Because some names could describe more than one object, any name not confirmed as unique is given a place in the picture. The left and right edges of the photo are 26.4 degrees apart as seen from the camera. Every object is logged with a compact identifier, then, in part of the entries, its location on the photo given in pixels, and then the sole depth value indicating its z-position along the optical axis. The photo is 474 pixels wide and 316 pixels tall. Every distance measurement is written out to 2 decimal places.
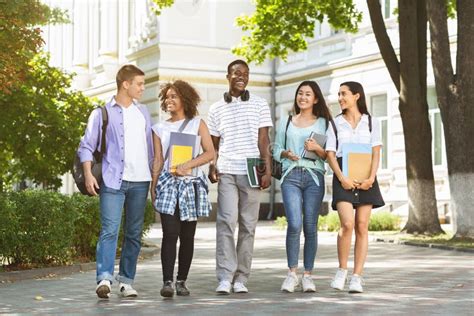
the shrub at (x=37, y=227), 12.00
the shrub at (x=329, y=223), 23.81
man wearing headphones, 9.49
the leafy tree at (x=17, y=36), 11.95
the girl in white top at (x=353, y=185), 9.57
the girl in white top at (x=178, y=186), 9.27
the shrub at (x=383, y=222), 23.55
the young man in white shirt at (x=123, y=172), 9.20
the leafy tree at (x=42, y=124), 19.73
